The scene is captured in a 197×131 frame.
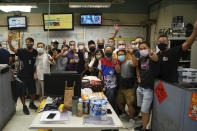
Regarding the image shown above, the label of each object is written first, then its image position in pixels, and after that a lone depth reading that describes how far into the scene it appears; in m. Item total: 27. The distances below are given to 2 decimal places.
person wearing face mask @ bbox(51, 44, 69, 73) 4.04
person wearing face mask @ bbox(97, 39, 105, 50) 3.77
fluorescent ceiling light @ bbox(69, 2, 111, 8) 4.93
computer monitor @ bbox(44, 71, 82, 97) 1.93
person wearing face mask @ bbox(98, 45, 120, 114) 2.92
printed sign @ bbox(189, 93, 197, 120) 1.79
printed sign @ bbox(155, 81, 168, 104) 2.32
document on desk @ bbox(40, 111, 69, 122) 1.53
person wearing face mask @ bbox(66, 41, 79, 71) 4.01
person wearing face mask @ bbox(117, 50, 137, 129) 2.91
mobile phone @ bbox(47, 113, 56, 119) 1.59
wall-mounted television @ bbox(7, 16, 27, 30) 5.88
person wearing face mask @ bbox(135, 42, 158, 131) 2.43
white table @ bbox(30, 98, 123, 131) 1.49
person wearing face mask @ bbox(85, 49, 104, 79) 3.30
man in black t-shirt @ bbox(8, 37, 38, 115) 3.60
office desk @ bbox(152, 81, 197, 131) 1.91
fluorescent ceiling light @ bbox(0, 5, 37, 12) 3.18
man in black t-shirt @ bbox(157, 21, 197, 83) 2.33
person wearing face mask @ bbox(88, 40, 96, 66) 3.69
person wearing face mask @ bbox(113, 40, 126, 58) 3.00
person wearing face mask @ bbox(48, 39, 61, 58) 4.54
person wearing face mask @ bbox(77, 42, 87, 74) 4.07
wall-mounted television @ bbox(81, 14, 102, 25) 5.82
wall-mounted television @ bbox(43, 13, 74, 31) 5.70
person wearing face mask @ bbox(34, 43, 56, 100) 3.72
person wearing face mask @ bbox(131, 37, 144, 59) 3.01
